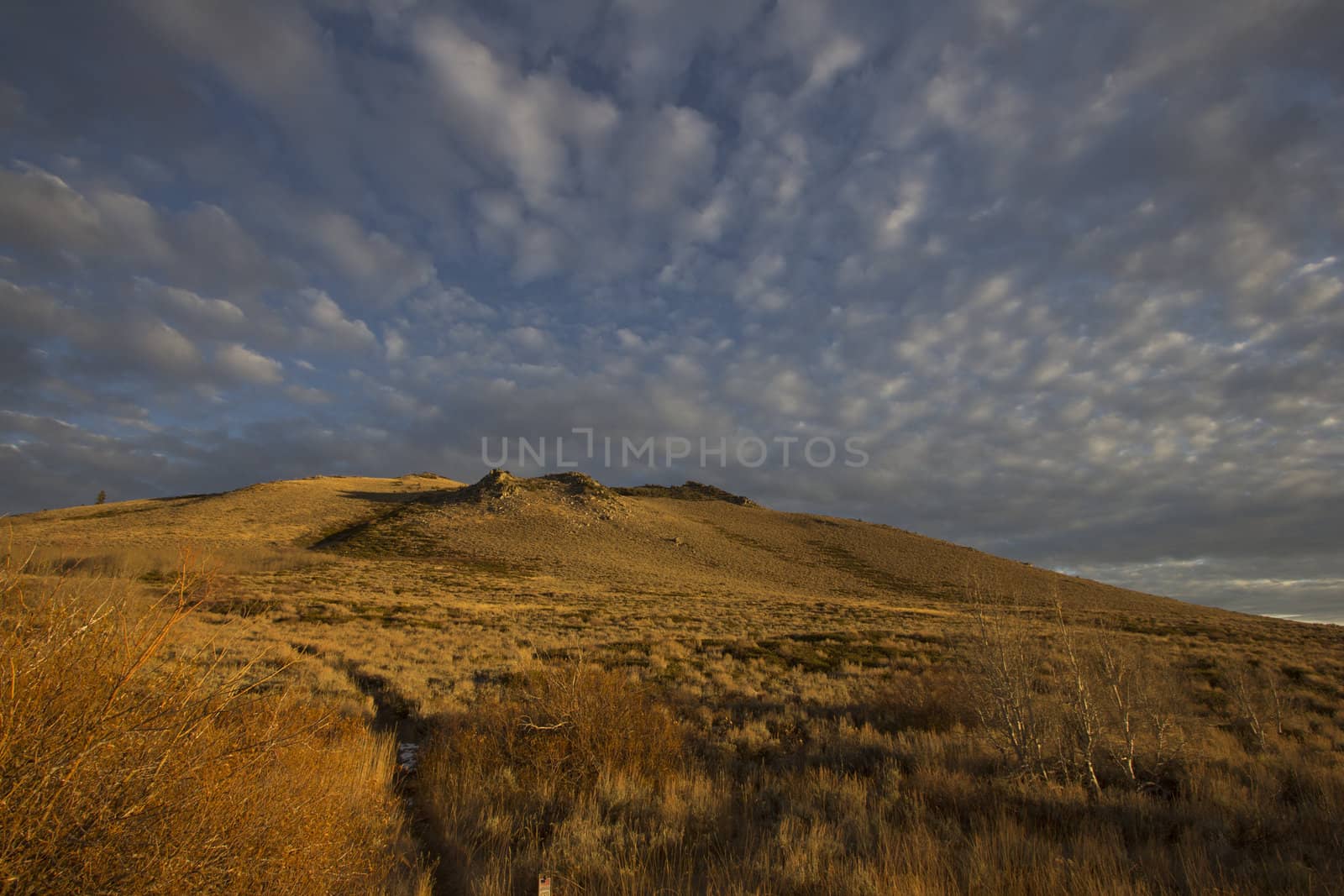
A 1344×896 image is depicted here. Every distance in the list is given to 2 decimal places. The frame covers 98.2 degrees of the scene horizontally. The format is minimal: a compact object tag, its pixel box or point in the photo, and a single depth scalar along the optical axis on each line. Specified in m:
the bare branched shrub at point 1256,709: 9.31
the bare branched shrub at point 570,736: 7.04
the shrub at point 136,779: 2.64
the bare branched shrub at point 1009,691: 7.02
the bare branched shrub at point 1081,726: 6.77
